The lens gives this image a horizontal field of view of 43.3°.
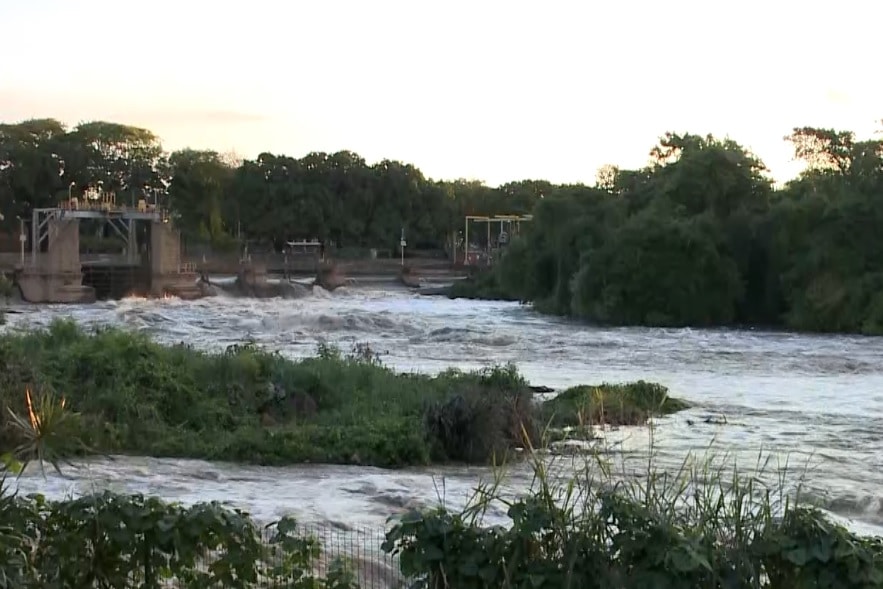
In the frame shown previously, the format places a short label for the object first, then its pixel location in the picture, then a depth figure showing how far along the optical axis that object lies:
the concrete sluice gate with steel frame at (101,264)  64.94
